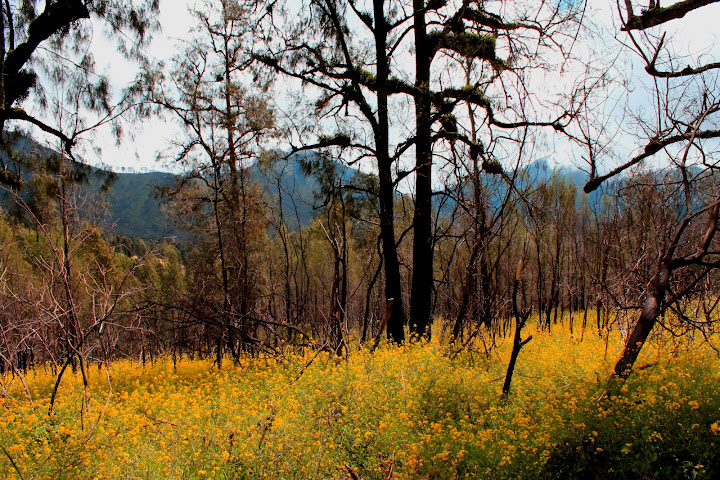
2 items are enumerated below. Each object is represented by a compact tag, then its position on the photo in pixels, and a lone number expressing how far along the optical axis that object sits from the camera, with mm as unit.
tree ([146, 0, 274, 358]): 11117
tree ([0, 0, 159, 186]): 6043
